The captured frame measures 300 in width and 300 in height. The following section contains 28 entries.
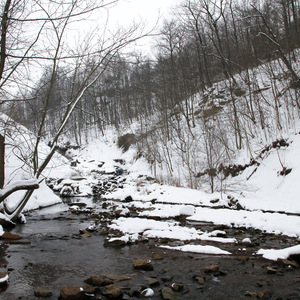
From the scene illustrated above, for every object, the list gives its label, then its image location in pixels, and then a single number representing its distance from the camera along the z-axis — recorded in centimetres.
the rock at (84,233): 699
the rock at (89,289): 353
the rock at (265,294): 346
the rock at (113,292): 346
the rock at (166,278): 406
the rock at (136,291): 355
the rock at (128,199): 1399
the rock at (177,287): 372
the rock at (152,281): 387
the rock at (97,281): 381
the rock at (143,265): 452
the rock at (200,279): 397
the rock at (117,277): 406
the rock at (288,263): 440
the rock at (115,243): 605
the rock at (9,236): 645
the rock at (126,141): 3123
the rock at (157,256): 509
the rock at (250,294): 353
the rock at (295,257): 456
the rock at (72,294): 332
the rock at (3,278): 378
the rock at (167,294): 345
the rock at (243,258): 486
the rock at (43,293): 347
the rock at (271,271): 418
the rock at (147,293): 353
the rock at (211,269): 436
